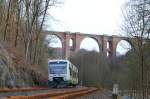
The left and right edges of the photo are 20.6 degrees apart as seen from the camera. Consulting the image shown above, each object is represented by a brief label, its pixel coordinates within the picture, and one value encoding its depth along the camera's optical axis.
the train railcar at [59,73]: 47.06
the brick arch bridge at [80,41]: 115.84
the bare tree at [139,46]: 33.62
